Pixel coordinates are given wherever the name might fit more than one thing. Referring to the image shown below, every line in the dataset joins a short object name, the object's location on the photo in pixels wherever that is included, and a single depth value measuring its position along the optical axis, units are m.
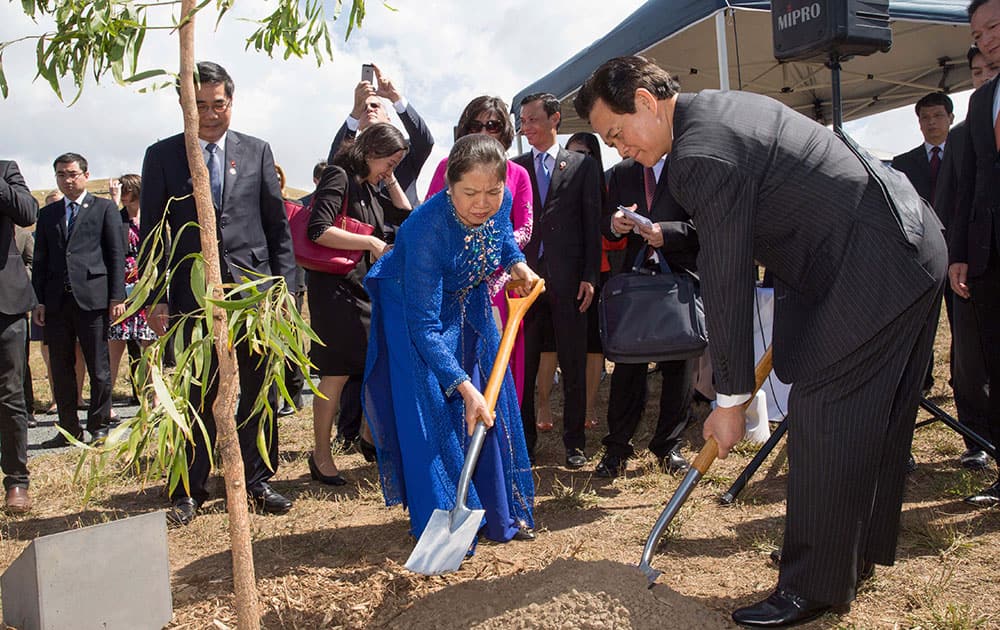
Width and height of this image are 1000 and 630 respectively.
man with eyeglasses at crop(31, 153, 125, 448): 5.70
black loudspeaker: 3.96
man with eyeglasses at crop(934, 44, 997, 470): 3.97
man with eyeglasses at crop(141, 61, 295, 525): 3.81
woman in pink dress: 4.25
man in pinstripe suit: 2.25
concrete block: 2.38
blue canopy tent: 6.86
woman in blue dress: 3.02
